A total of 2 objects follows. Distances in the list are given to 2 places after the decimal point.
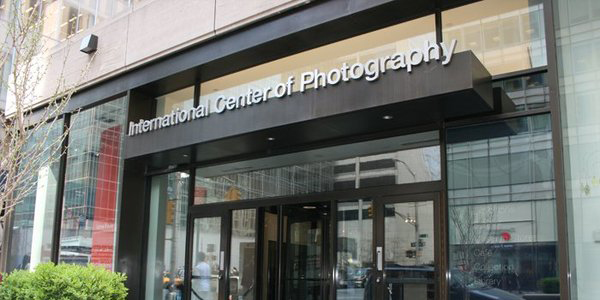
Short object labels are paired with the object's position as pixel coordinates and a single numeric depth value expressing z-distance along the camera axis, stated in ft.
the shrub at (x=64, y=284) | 26.16
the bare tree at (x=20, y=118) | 19.49
